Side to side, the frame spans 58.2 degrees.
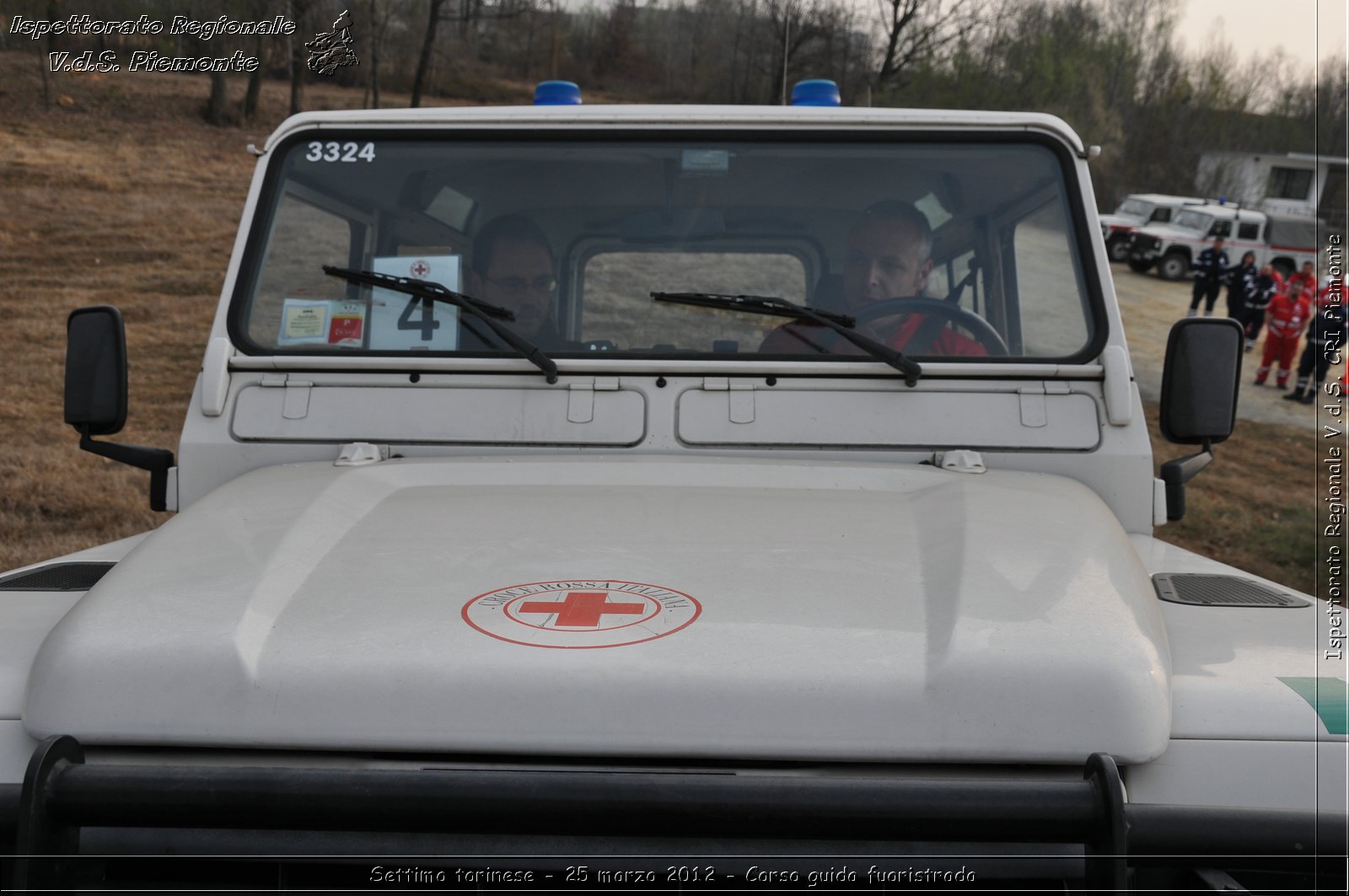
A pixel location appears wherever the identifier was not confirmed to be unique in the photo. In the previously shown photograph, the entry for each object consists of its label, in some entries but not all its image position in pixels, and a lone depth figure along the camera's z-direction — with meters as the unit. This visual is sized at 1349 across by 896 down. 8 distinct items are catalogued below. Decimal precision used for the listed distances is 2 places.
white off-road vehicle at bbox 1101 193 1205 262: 31.70
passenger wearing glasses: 2.77
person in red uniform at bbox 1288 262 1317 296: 19.75
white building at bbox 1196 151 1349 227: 37.00
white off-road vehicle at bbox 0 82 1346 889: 1.51
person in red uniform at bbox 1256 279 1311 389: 18.41
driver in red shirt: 2.70
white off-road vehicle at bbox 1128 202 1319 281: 30.02
